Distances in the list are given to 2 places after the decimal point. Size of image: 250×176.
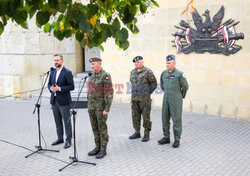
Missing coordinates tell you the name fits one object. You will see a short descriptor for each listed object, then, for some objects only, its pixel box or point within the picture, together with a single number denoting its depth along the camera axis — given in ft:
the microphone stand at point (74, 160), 18.16
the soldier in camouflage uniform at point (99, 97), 18.49
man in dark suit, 20.58
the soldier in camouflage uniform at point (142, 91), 21.79
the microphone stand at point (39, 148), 20.40
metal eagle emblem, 27.84
